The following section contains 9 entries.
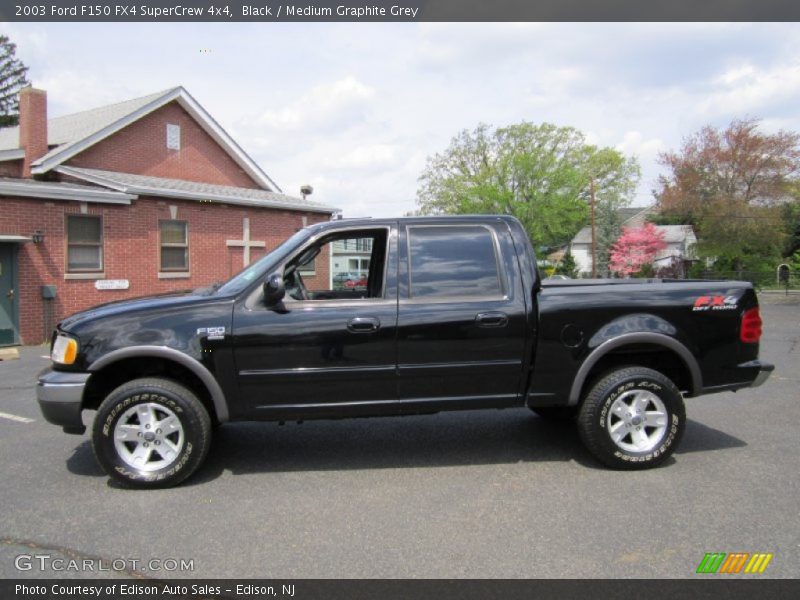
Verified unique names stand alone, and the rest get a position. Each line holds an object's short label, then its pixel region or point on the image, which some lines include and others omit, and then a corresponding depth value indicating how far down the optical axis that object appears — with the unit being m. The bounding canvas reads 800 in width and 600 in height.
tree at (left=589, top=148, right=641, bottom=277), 67.25
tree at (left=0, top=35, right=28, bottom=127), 46.31
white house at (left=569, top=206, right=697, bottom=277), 56.22
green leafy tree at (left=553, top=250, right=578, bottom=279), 55.16
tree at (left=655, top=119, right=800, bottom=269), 33.84
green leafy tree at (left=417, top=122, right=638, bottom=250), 52.12
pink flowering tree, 52.31
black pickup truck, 4.18
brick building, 13.05
